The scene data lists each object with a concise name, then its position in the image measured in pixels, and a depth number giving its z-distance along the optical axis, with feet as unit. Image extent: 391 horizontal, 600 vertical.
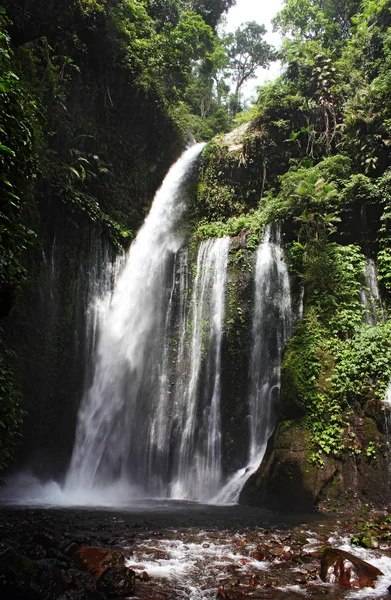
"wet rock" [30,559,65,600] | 11.41
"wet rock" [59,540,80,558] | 15.58
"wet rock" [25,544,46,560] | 14.57
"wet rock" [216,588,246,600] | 13.00
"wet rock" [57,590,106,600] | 11.23
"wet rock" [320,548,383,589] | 14.17
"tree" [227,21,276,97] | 112.57
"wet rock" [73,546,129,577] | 14.01
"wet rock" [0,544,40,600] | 11.11
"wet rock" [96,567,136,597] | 12.78
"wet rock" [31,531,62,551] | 16.10
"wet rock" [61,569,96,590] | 12.30
